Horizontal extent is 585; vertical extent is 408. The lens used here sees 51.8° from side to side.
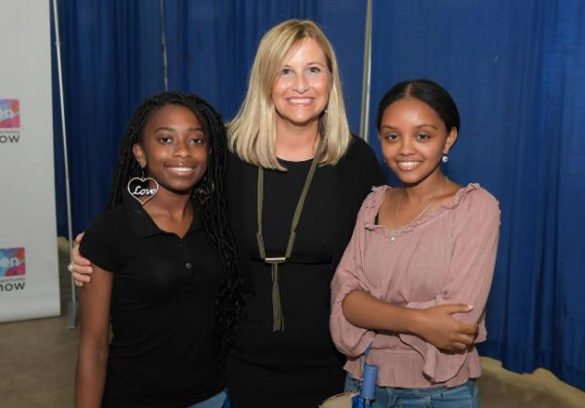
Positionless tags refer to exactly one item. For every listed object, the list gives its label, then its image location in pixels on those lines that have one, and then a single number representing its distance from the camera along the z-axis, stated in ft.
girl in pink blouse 4.34
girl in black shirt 4.86
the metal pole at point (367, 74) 11.42
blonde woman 5.58
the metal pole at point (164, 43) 17.03
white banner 12.52
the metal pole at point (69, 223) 13.17
